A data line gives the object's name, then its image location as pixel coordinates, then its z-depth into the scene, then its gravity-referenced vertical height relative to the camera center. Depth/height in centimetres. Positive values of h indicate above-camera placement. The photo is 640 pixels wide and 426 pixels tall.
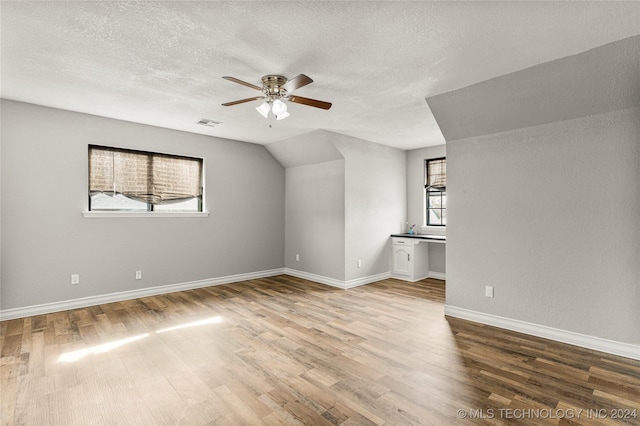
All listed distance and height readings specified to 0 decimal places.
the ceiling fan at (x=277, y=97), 286 +111
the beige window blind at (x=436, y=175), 613 +74
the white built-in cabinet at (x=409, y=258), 587 -88
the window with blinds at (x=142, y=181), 445 +50
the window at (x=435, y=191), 616 +42
